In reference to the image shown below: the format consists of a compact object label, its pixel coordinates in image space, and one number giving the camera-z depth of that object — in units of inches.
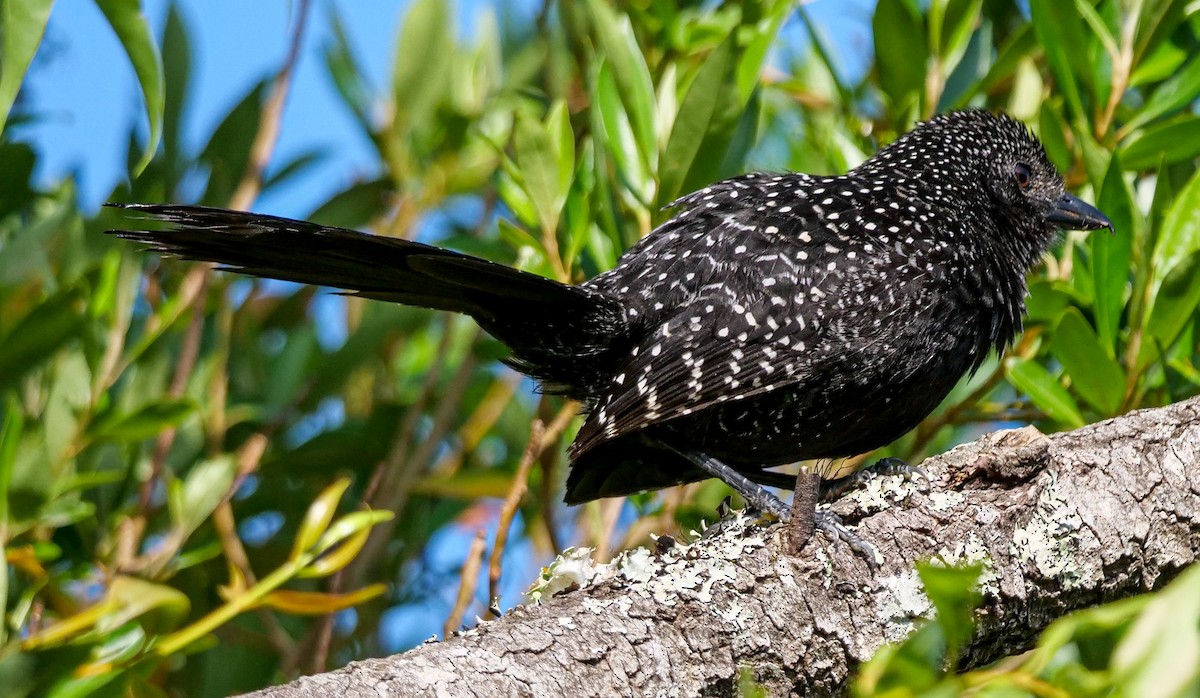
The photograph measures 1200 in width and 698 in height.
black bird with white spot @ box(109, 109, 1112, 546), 257.9
